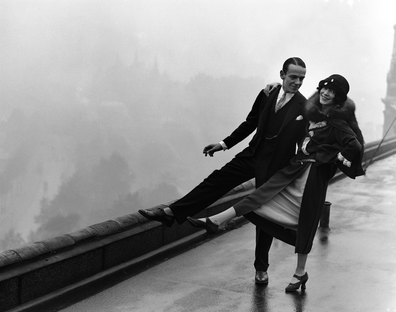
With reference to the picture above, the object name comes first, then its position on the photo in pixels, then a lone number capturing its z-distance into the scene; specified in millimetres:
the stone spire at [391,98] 71650
